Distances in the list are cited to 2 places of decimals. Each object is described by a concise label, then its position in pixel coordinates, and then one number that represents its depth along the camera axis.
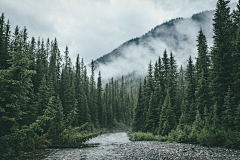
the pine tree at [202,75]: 26.08
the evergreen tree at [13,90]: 10.39
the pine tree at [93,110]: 59.25
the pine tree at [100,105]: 65.44
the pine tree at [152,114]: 36.06
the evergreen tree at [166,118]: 29.98
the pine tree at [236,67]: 18.95
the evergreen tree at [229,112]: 18.69
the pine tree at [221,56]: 21.53
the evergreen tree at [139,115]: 44.68
